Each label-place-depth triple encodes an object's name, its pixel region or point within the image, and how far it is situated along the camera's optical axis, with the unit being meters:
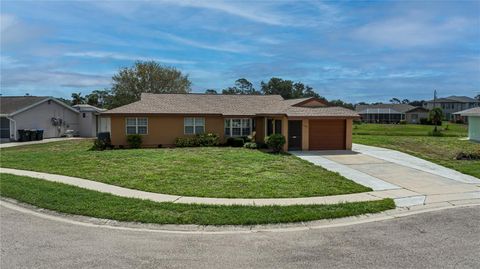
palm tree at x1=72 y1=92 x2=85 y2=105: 66.44
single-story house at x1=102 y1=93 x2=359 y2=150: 24.00
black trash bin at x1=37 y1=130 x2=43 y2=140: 35.03
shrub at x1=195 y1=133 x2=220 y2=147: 26.11
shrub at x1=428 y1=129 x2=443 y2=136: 38.41
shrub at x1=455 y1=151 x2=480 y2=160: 19.33
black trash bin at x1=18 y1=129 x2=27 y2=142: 34.09
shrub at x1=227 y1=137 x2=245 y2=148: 26.41
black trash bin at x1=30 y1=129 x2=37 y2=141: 34.53
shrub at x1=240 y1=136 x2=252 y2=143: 26.98
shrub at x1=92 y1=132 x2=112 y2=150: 24.52
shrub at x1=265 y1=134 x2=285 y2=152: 22.03
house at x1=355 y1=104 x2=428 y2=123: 89.94
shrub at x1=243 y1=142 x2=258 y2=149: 24.81
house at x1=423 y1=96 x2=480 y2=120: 96.69
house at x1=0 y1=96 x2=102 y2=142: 35.03
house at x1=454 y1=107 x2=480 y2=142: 31.91
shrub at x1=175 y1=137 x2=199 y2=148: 25.88
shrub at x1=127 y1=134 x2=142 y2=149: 25.03
